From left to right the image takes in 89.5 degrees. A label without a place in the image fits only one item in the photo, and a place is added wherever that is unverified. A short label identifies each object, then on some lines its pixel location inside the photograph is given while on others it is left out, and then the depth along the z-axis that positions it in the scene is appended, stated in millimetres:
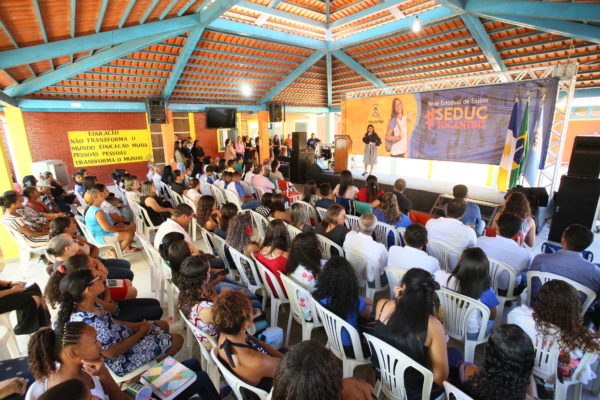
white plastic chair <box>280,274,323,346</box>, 2207
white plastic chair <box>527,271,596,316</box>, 2147
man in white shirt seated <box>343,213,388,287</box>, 2797
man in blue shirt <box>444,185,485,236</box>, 4141
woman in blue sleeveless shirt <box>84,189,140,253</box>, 3867
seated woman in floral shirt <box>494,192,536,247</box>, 3468
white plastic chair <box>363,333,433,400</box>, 1484
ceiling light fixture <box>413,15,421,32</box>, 5775
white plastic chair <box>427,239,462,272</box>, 2949
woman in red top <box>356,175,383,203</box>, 4680
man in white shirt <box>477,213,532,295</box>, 2682
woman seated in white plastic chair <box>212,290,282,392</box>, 1498
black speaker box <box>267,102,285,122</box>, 12617
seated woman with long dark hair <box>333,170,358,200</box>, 4969
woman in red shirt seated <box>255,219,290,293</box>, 2570
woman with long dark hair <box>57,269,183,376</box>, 1792
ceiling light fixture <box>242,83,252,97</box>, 11195
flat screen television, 11422
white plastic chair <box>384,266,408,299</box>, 2379
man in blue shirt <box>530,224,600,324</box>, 2258
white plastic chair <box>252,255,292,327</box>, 2537
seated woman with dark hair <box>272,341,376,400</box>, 1133
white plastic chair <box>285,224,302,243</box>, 3443
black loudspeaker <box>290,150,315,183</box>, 10422
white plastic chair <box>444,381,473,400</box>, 1238
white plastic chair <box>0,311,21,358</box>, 2357
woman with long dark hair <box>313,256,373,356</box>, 1955
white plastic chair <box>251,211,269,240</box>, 3941
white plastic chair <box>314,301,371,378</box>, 1842
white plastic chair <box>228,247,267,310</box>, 2740
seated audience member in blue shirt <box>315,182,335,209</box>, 4367
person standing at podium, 8742
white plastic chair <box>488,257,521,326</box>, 2506
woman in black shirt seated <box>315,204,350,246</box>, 3247
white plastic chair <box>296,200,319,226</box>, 4471
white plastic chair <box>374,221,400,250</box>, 3424
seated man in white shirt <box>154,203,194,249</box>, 3205
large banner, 5867
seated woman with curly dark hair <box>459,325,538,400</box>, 1287
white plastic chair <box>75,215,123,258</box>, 3993
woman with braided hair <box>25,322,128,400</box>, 1344
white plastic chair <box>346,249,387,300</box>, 2803
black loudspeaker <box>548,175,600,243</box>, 4445
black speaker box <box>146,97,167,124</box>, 9797
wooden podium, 9422
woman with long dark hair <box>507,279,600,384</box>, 1618
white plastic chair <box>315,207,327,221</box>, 4250
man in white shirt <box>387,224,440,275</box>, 2469
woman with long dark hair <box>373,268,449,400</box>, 1595
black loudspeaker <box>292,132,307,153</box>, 10296
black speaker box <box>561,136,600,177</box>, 4461
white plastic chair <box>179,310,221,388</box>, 1784
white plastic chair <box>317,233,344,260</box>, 3102
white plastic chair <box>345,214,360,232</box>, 3885
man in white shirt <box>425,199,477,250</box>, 3072
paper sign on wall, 9430
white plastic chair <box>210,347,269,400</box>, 1350
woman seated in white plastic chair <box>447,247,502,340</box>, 2055
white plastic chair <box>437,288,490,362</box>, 1992
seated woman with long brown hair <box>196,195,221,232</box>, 3729
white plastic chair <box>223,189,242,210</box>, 5110
